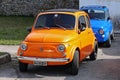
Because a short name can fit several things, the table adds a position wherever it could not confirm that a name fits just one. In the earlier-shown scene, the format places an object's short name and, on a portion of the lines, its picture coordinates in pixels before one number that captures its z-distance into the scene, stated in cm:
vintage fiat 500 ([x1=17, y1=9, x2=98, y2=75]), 1065
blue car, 1608
